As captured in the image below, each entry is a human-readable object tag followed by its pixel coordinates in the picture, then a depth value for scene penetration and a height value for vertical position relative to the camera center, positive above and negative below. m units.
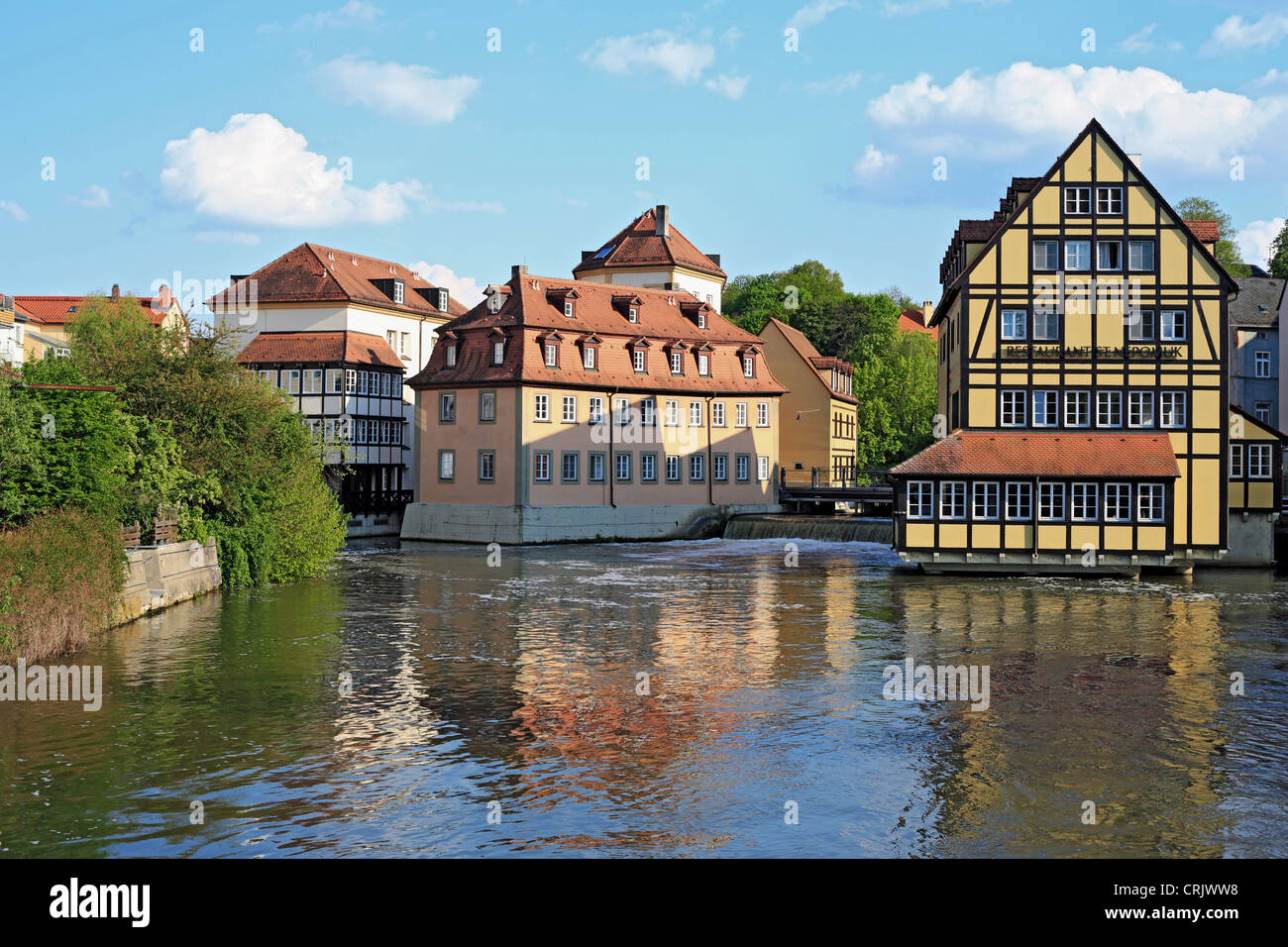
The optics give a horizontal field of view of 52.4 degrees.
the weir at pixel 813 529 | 55.97 -2.20
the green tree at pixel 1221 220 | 93.25 +18.49
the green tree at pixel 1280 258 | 85.12 +14.62
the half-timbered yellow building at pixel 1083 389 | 42.94 +3.00
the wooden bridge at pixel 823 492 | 64.19 -0.64
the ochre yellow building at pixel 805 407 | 79.25 +4.45
